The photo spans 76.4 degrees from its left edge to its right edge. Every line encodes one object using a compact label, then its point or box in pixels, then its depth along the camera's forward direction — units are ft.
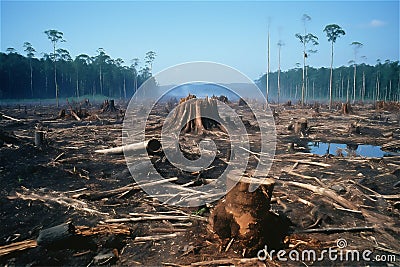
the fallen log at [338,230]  14.21
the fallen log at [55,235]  12.89
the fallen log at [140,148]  29.80
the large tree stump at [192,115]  48.67
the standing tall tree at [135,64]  309.30
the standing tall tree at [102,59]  250.78
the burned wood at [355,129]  53.26
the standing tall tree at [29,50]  187.52
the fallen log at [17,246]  12.40
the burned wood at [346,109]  93.61
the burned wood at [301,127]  53.52
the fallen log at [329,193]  17.81
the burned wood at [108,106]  96.19
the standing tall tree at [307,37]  155.34
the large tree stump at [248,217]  12.33
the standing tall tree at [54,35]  140.09
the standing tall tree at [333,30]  140.97
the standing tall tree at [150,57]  255.11
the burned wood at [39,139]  34.01
